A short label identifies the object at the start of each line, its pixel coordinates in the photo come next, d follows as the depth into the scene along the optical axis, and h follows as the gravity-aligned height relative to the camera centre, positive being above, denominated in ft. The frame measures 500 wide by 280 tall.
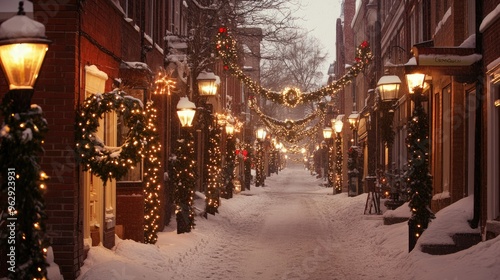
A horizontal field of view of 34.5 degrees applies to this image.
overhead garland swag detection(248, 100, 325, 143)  152.46 +4.93
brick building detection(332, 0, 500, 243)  46.98 +3.84
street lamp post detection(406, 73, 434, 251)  49.29 -1.45
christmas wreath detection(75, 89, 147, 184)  37.45 +0.60
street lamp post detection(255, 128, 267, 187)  183.62 -3.20
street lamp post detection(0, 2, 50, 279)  22.76 +0.16
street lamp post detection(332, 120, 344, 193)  138.28 -2.49
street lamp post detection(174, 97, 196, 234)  63.16 -2.00
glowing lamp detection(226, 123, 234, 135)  109.60 +2.87
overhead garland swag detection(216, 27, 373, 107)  86.92 +7.85
